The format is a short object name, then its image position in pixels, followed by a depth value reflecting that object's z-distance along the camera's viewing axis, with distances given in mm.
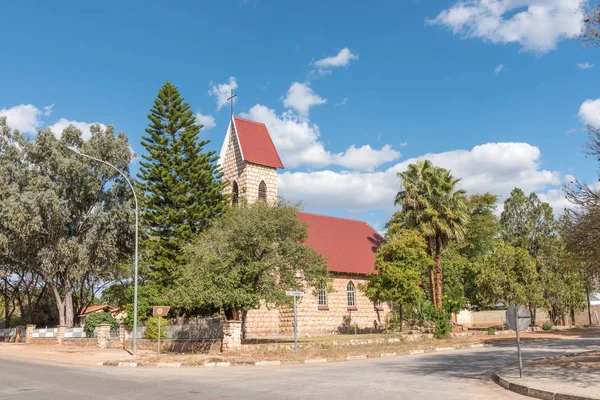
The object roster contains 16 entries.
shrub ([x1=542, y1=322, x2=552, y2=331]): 36844
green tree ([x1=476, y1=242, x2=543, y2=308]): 34219
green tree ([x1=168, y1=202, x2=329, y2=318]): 23000
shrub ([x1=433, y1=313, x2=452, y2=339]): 30062
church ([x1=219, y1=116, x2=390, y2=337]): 35969
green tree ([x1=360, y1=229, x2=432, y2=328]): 31453
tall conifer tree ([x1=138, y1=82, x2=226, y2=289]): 33103
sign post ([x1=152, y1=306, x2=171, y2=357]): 20750
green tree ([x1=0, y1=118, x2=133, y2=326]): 33344
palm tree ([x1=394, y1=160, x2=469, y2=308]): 33375
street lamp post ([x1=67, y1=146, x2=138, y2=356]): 21816
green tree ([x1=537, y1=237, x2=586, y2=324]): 38625
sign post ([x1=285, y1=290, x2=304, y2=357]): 19670
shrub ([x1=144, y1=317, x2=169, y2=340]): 26797
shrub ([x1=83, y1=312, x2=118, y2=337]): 31594
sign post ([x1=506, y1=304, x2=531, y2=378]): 12242
